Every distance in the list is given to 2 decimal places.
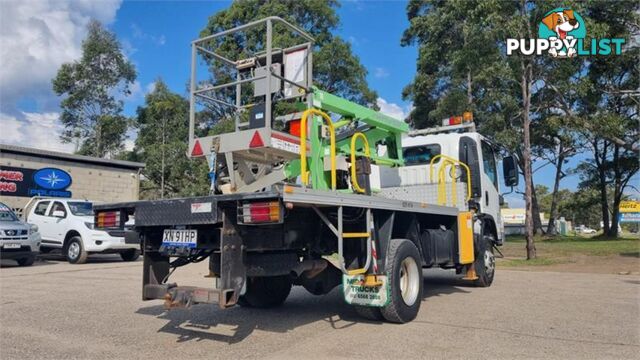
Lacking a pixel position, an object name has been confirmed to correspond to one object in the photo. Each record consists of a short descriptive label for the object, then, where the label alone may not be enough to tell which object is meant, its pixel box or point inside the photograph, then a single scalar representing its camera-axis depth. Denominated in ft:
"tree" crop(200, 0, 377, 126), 98.48
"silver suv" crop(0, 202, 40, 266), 43.75
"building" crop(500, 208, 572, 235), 171.22
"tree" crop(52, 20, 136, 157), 113.39
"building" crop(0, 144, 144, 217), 63.82
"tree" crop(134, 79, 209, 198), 102.22
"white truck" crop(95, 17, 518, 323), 16.16
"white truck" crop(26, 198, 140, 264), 46.73
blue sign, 65.57
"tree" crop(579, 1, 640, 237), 75.20
